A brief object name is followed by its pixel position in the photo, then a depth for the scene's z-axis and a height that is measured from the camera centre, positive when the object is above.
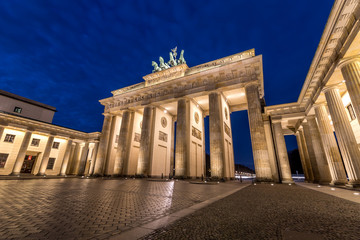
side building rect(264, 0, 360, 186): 8.91 +6.19
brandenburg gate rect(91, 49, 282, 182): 16.29 +6.59
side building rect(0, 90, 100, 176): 26.31 +4.82
